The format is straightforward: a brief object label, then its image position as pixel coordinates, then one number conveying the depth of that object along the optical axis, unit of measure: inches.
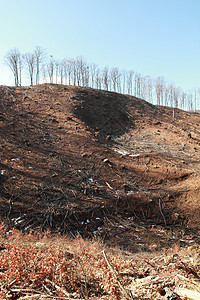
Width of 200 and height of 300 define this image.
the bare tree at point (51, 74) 1681.8
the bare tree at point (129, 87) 2062.0
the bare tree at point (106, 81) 1784.0
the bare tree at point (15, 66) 1366.6
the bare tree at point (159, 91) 2202.3
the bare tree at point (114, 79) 1886.6
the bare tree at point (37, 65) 1425.9
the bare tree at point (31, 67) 1423.5
